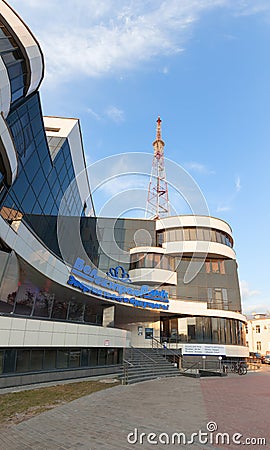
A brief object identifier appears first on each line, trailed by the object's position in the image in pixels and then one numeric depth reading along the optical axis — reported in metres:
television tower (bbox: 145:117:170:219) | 49.78
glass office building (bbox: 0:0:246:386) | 15.91
